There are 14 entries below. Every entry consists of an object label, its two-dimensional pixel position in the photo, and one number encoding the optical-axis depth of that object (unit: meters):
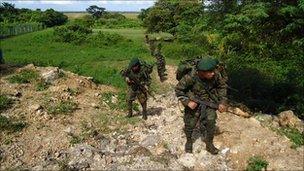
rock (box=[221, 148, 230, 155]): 4.64
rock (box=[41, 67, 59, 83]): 7.94
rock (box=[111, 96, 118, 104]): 7.28
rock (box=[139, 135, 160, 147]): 5.10
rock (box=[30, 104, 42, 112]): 6.28
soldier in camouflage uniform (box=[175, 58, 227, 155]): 4.38
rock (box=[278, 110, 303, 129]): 5.20
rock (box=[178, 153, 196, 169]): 4.48
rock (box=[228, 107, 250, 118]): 5.63
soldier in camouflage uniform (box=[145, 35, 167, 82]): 9.06
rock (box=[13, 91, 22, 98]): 6.98
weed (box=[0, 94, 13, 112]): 6.36
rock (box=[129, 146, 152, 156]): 4.77
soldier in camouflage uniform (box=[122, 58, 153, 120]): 5.97
